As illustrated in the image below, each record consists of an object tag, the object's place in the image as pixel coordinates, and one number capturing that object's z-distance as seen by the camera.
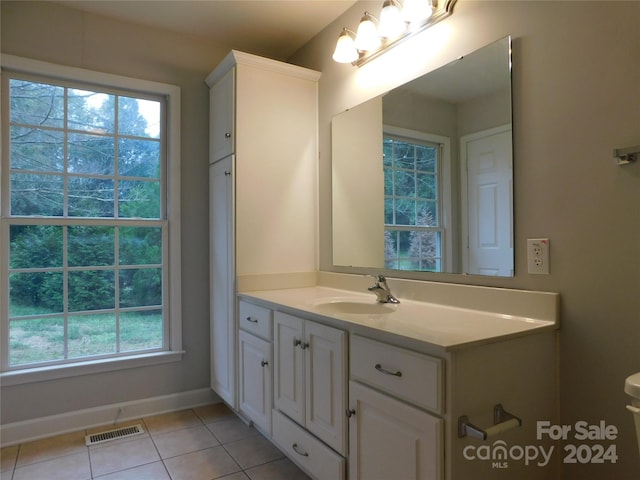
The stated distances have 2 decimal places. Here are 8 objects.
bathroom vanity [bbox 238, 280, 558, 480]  1.12
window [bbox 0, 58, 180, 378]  2.24
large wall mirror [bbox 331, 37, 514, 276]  1.55
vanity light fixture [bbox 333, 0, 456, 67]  1.76
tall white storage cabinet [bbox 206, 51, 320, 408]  2.31
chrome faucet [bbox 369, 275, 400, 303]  1.89
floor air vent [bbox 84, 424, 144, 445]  2.21
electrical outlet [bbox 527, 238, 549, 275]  1.40
